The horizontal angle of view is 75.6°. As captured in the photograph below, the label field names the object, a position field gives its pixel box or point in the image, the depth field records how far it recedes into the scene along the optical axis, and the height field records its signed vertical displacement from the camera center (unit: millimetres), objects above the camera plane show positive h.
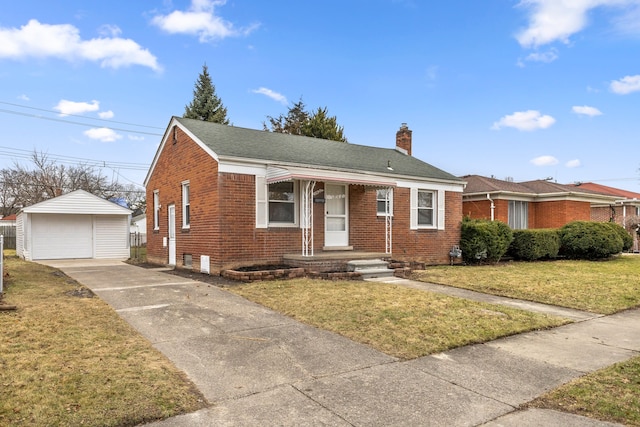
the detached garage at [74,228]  20438 -549
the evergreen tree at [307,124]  31469 +7673
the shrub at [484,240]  15648 -902
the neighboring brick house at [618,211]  25712 +339
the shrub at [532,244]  17062 -1183
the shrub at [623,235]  18512 -904
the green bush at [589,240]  17516 -1029
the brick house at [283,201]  11523 +535
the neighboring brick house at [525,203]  21219 +700
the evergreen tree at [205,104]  35344 +9861
